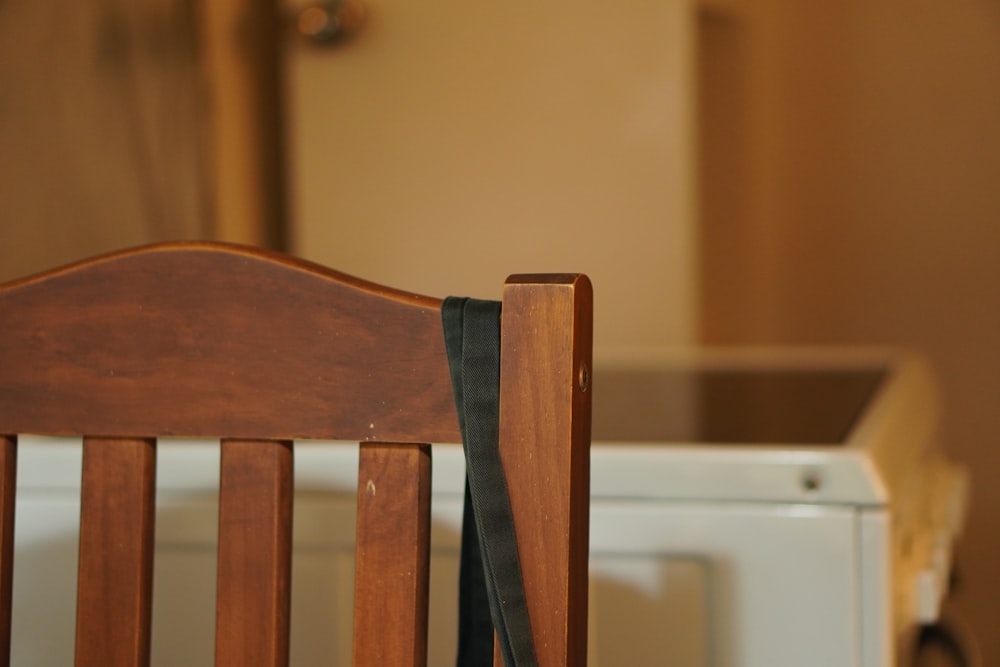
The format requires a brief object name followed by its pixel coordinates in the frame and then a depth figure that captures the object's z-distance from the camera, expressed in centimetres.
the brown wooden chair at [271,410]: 165
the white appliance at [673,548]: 197
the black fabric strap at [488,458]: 165
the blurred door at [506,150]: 405
